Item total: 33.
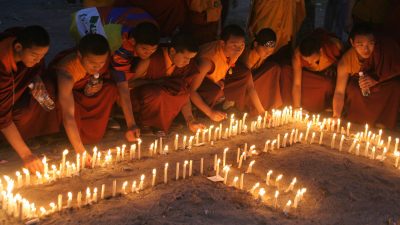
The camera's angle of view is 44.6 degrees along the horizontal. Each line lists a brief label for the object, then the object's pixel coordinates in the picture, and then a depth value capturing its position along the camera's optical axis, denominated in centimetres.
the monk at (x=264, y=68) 689
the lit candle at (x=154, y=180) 474
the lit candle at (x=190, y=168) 497
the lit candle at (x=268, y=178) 499
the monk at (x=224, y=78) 662
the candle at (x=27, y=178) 460
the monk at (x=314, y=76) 753
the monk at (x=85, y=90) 518
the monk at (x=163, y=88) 630
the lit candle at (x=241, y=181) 484
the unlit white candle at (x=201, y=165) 514
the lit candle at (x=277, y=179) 502
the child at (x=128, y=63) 584
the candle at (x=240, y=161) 539
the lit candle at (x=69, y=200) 418
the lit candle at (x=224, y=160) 534
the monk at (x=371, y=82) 710
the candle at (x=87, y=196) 430
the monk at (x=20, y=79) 476
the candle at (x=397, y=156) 572
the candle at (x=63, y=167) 492
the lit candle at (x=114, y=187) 445
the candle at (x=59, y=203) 412
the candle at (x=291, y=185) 493
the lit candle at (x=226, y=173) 492
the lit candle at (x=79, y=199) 422
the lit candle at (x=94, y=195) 435
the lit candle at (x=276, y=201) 445
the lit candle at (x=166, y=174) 479
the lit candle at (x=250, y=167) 522
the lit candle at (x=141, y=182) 464
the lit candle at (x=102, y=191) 438
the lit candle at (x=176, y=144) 577
